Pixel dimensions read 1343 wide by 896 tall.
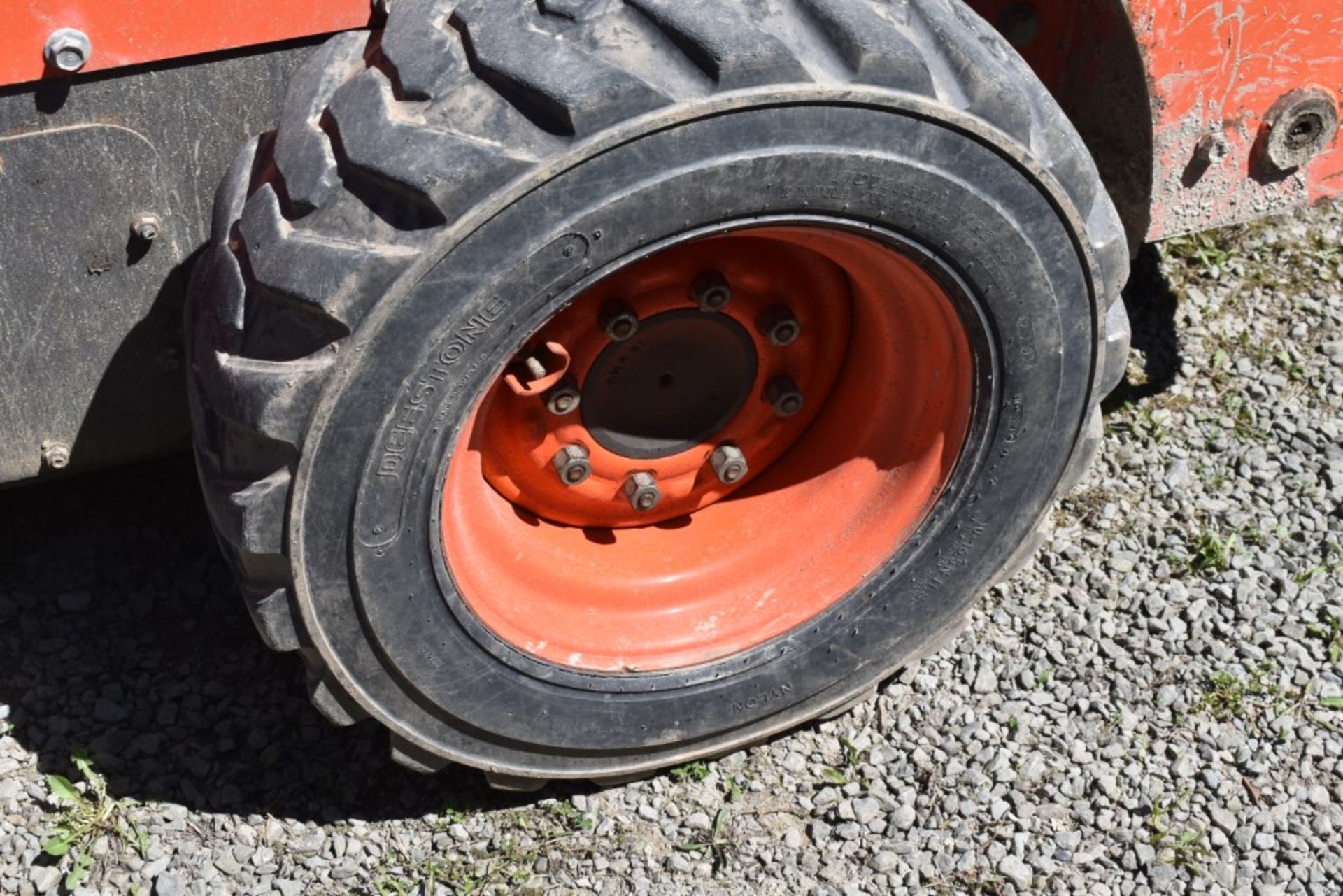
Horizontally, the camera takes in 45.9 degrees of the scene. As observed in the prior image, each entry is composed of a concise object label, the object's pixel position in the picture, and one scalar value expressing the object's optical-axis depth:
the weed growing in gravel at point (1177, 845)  2.72
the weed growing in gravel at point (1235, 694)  2.96
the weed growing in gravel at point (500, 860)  2.67
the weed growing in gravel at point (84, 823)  2.65
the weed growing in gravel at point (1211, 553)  3.23
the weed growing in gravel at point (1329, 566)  3.20
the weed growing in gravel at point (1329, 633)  3.06
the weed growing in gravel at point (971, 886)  2.69
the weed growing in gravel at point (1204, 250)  3.94
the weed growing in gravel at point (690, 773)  2.84
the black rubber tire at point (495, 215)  2.00
